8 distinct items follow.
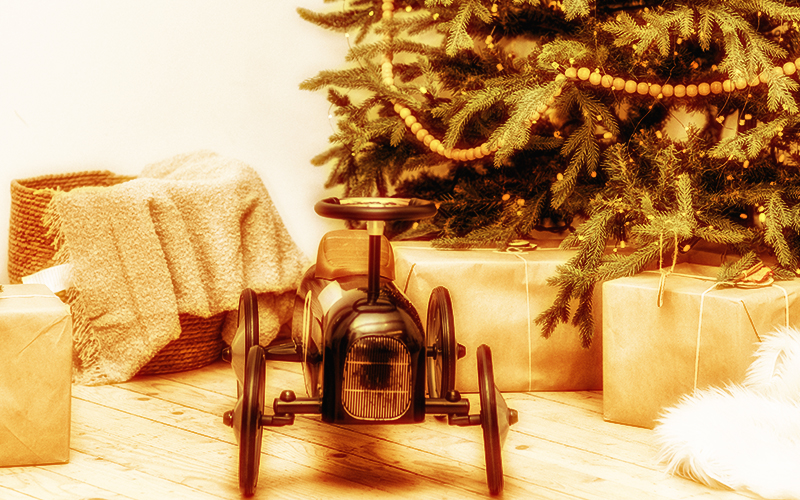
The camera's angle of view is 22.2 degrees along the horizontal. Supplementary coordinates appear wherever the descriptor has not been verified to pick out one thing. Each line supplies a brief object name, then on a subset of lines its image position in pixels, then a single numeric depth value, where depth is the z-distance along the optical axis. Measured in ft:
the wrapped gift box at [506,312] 9.90
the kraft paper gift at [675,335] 9.08
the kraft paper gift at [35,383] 8.78
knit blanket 9.98
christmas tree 9.25
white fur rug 8.59
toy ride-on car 8.55
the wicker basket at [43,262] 10.20
